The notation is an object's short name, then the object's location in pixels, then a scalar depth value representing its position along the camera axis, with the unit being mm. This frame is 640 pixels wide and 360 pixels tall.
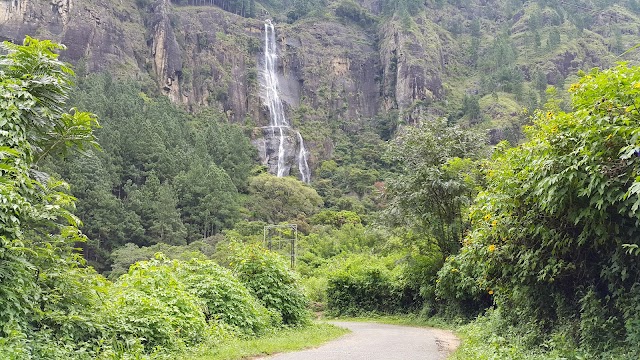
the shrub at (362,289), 22031
